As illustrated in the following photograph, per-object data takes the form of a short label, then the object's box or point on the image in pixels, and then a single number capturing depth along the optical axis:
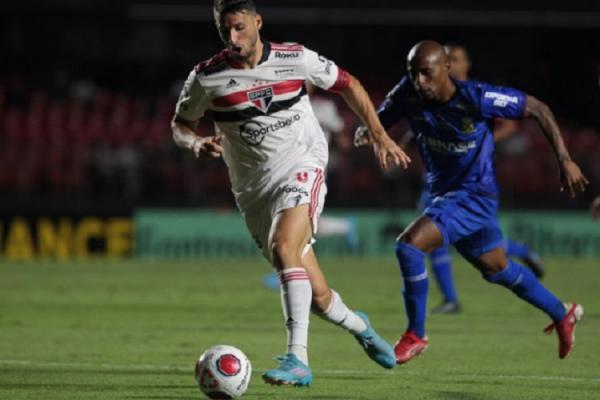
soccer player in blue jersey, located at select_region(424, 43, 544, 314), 20.50
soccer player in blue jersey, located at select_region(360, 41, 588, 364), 15.29
